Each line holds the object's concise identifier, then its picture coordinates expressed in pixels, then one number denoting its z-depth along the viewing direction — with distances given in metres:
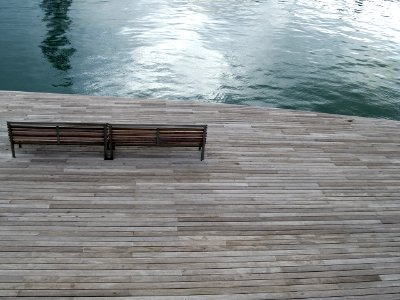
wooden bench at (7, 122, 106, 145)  10.43
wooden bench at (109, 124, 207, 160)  10.74
